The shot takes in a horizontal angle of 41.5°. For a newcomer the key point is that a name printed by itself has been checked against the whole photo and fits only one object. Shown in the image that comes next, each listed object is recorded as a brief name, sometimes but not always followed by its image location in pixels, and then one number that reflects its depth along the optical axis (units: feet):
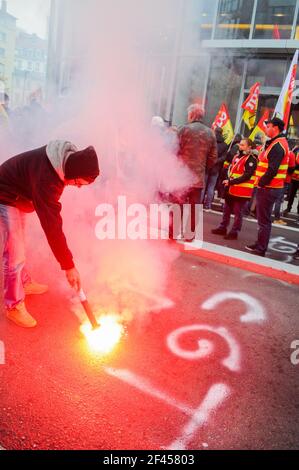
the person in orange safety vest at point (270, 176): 15.49
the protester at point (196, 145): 16.52
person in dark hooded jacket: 7.69
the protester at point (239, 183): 17.99
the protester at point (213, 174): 24.63
